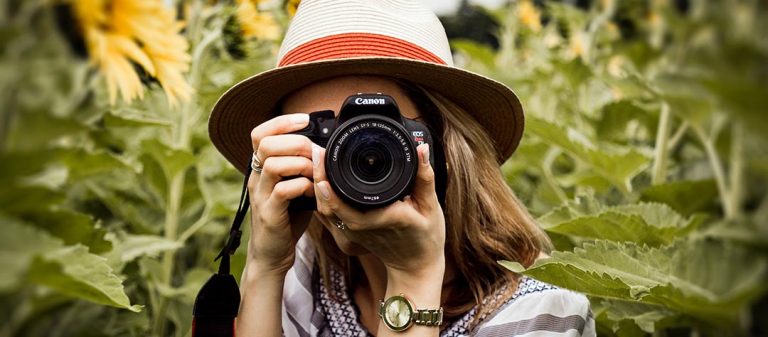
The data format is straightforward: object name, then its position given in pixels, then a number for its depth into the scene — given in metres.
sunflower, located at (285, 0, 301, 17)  2.13
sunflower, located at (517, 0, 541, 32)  4.50
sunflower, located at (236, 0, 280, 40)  2.13
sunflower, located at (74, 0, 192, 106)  0.57
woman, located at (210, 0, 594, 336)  1.44
